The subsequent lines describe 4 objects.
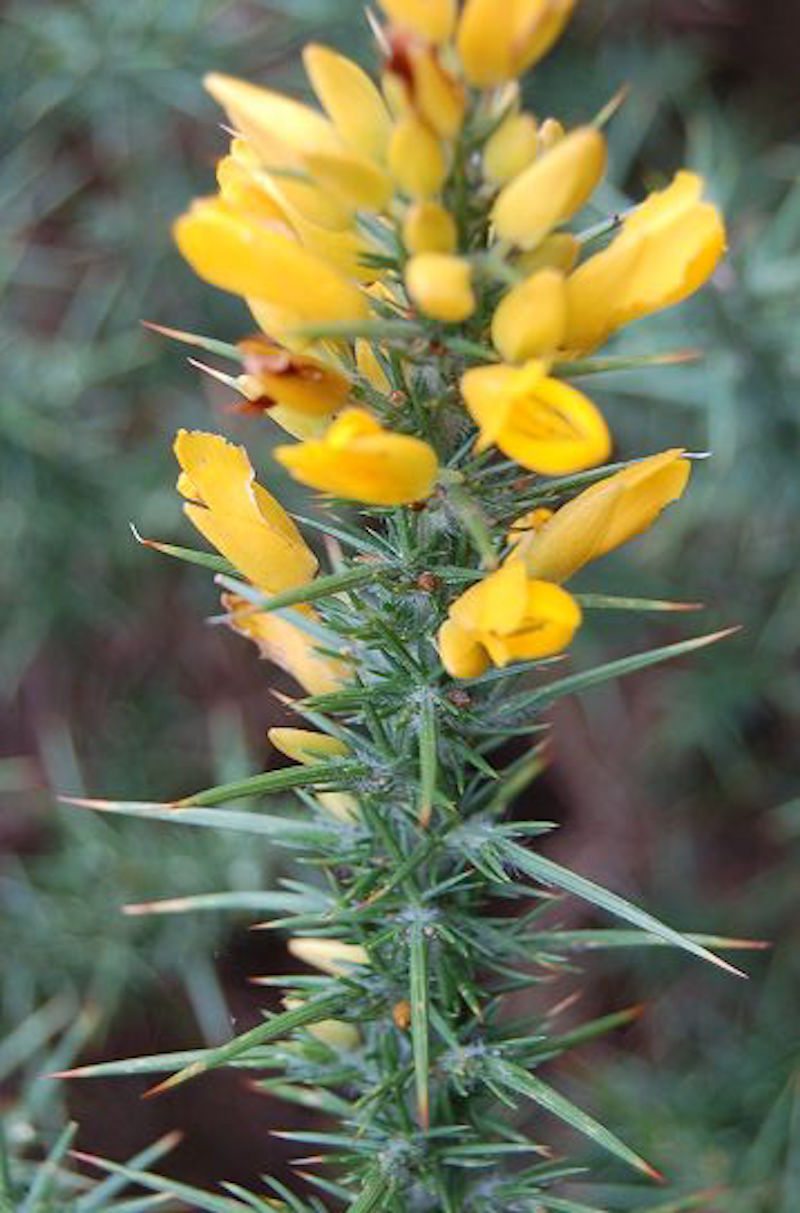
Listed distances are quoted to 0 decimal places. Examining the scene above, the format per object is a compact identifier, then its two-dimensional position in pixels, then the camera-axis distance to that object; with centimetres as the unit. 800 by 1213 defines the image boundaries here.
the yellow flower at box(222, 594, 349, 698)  30
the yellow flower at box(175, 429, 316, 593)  28
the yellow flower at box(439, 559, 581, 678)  26
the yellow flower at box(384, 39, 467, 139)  25
